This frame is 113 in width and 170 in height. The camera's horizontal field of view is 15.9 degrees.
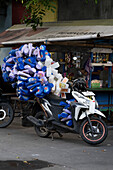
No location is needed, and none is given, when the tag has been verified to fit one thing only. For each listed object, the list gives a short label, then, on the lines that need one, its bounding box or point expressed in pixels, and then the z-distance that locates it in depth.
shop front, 11.49
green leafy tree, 12.08
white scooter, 8.20
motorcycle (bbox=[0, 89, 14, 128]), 10.49
